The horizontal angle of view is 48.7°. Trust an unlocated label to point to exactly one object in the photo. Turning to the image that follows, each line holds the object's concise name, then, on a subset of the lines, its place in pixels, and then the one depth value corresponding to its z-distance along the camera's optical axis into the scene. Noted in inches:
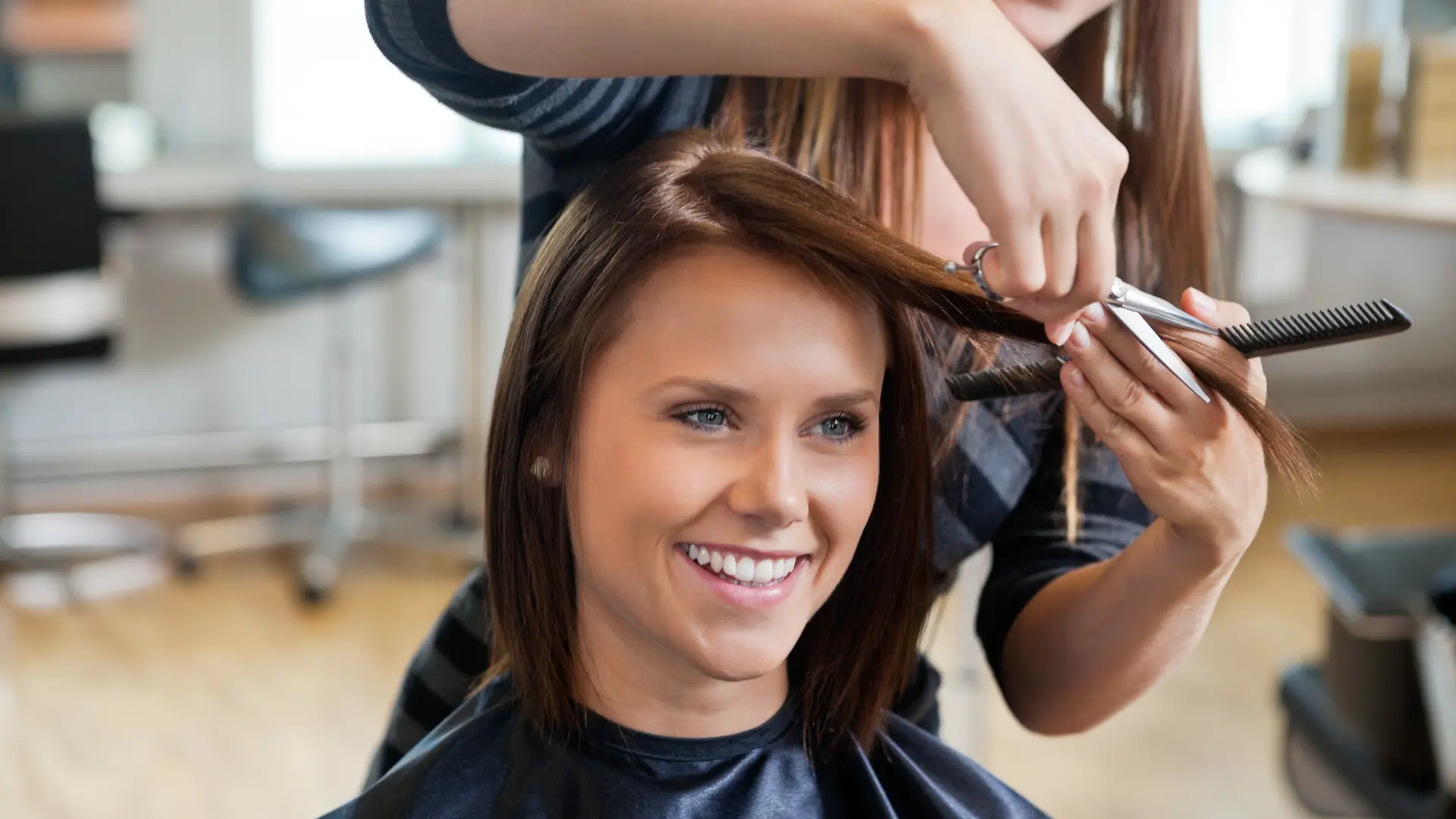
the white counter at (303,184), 135.5
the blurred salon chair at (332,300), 127.3
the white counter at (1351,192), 87.4
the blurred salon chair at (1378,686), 74.5
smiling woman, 33.5
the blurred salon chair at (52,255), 118.7
